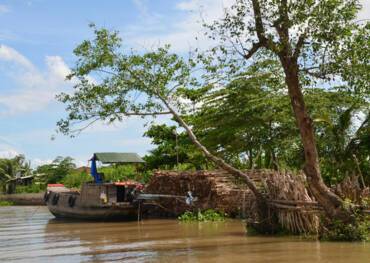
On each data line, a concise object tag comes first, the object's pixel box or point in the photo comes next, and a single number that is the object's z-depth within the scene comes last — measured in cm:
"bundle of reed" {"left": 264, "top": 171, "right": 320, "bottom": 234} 1248
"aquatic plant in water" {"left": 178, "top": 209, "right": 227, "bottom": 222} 1900
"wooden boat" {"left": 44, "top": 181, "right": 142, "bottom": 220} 2052
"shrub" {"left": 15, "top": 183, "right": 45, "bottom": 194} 4379
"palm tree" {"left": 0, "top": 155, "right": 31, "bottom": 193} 4725
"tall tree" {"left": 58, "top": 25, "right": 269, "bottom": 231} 1448
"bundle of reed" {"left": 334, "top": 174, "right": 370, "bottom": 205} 1167
